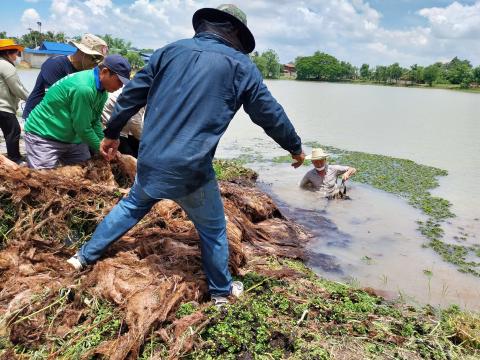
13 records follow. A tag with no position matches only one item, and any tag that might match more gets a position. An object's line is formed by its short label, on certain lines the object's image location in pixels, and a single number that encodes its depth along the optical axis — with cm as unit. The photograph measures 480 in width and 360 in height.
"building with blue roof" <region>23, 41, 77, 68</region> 5992
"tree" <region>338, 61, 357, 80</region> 11588
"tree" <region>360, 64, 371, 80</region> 10934
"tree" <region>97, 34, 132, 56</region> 8399
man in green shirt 386
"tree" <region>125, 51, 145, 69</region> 7762
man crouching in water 773
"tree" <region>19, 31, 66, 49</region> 8488
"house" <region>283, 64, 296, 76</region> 13488
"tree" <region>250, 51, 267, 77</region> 10145
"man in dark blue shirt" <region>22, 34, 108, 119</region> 508
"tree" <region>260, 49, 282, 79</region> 10656
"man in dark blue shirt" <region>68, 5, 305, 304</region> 276
